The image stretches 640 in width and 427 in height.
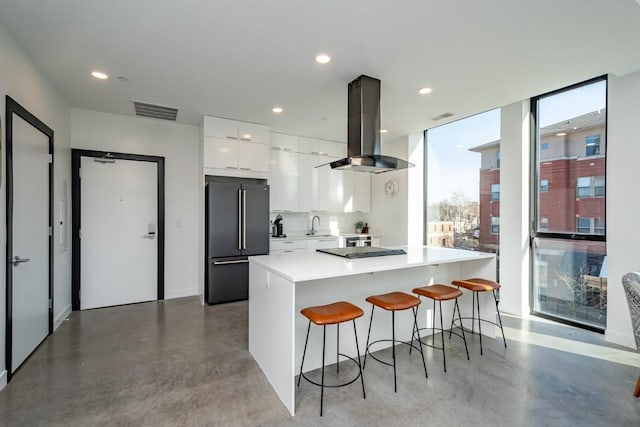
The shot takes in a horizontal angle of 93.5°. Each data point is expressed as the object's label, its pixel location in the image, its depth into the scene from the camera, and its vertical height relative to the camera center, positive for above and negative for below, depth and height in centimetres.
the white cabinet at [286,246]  486 -58
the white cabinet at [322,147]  545 +120
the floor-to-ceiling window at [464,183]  424 +44
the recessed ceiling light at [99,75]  298 +137
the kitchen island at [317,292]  204 -70
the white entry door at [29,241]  246 -28
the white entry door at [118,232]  405 -30
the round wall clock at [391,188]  571 +46
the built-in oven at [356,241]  561 -56
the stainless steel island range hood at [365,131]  297 +80
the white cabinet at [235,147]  430 +95
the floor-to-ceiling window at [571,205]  328 +8
